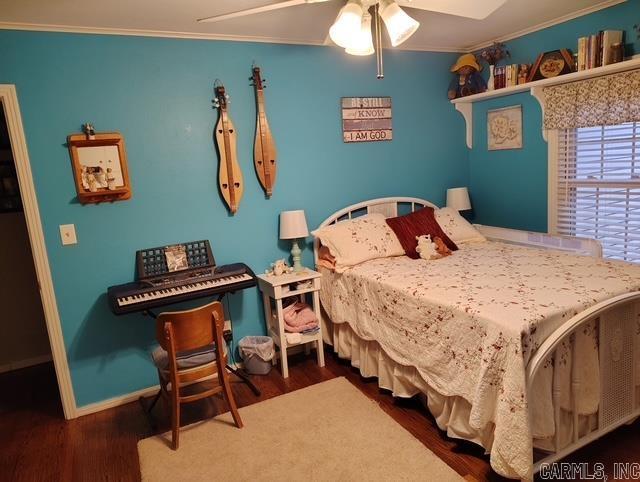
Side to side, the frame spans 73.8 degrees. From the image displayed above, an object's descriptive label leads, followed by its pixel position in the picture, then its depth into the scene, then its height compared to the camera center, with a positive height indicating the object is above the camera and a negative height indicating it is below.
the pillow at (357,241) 3.05 -0.56
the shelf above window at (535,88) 2.64 +0.46
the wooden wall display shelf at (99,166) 2.60 +0.13
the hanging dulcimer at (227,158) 2.95 +0.12
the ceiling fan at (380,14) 1.88 +0.66
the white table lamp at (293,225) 3.12 -0.40
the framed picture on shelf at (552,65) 2.99 +0.59
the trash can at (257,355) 3.06 -1.29
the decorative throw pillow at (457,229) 3.43 -0.58
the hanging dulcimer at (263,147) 3.05 +0.18
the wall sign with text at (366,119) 3.46 +0.37
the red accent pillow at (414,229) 3.19 -0.53
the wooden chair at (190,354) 2.19 -0.96
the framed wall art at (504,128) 3.53 +0.20
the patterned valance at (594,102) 2.68 +0.28
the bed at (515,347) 1.74 -0.90
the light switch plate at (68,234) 2.63 -0.27
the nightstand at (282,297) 2.95 -0.92
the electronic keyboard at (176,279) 2.51 -0.64
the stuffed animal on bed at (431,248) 3.06 -0.65
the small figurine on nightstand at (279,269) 3.12 -0.71
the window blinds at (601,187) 2.85 -0.30
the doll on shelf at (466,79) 3.66 +0.67
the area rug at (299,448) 2.04 -1.43
